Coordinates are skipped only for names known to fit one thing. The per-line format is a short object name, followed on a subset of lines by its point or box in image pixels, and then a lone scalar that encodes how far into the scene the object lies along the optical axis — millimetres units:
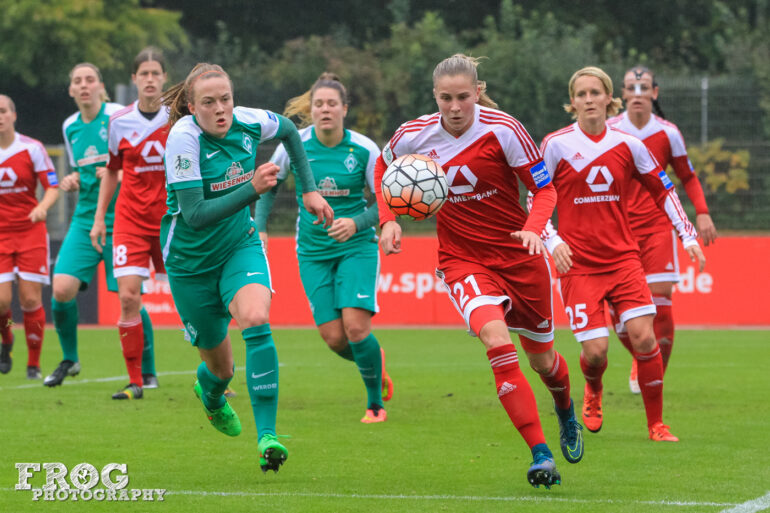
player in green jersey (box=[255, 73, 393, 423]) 17562
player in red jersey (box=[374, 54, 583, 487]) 12766
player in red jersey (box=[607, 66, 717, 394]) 19109
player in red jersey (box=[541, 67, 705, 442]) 15445
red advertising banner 33937
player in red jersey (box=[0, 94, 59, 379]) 22687
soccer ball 12648
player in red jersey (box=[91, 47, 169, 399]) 19437
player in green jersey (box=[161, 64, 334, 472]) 12516
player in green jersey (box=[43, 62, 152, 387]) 21047
